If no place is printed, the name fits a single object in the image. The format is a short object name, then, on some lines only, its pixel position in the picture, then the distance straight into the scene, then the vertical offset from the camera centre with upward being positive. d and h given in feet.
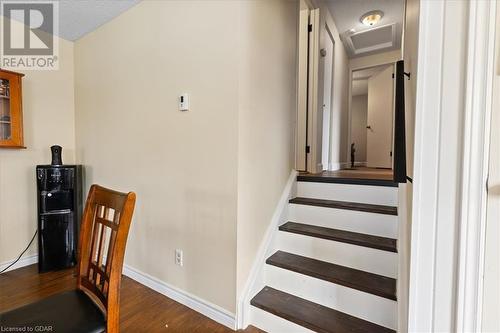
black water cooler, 7.39 -1.90
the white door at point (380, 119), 14.76 +2.55
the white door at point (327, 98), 11.04 +2.86
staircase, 4.71 -2.46
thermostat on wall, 5.74 +1.29
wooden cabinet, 7.11 +1.30
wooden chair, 3.04 -1.83
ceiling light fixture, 10.46 +6.29
